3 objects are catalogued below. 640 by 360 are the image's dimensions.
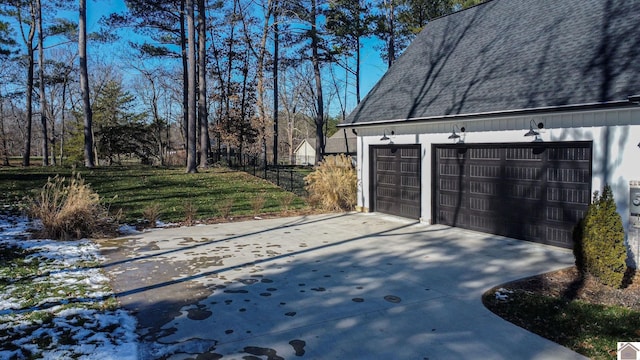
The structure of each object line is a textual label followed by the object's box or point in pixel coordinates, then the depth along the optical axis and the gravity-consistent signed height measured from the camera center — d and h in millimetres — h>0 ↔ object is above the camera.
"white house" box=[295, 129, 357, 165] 42769 +2369
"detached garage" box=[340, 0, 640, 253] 6863 +873
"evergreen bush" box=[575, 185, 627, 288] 5527 -1060
